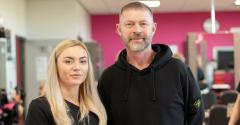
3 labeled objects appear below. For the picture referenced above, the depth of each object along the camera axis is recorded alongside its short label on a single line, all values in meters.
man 1.94
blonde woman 1.76
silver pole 4.72
